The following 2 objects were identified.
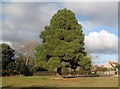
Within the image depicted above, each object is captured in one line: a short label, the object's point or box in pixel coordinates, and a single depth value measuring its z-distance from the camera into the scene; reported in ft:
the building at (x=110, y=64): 141.27
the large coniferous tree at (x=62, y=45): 50.66
